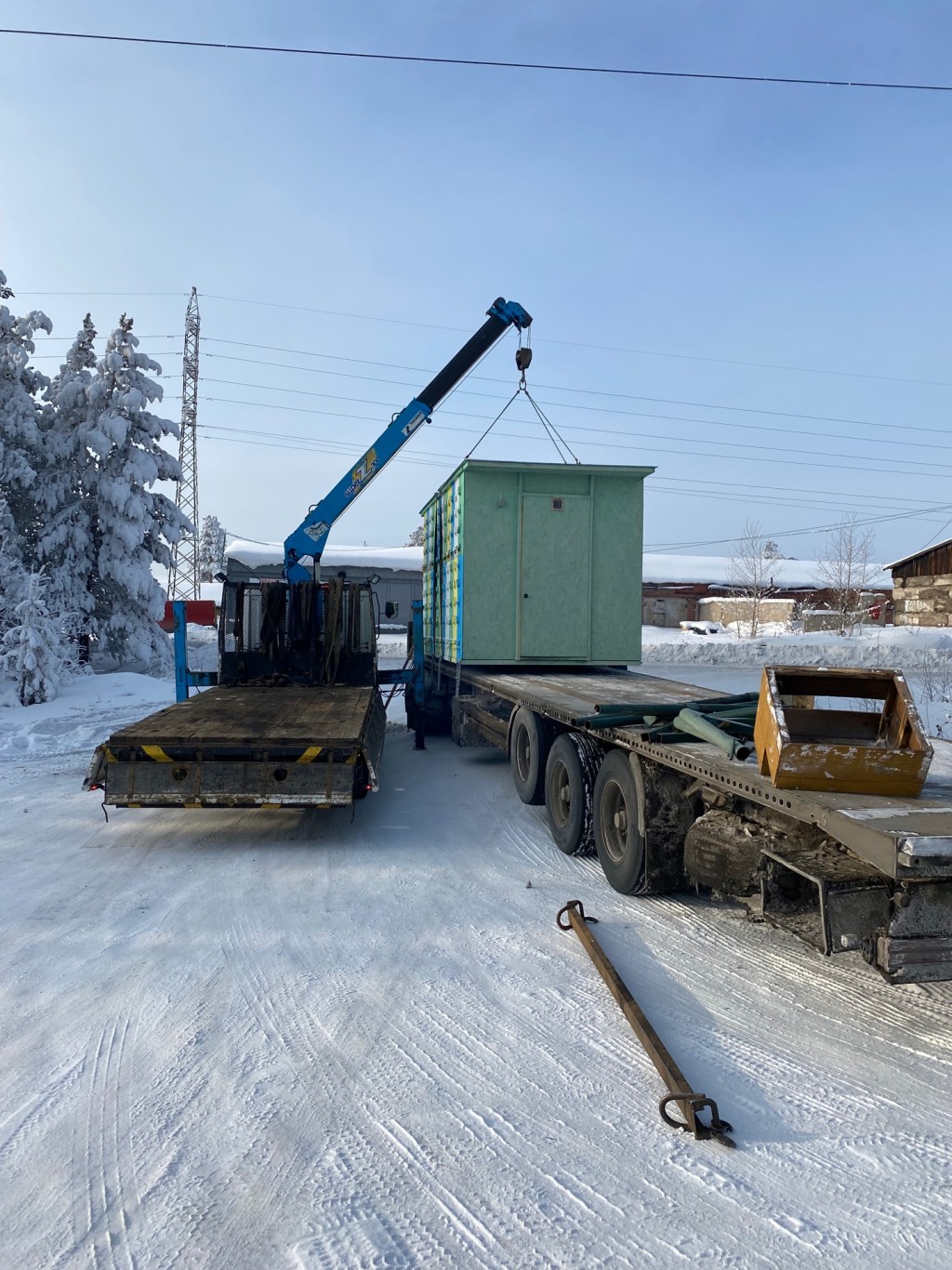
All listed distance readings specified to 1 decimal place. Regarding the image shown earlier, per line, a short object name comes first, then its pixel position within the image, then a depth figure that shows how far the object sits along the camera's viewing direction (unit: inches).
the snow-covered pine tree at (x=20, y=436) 775.7
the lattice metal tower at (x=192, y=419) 1332.4
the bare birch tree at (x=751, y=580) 1424.7
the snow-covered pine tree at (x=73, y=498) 800.3
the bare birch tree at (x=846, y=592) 1194.5
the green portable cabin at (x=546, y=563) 394.9
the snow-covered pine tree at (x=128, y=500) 808.3
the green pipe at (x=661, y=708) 232.8
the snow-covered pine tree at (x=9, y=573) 657.0
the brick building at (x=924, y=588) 1139.3
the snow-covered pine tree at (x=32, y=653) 584.1
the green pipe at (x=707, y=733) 184.2
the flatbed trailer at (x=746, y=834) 134.3
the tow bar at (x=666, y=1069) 118.5
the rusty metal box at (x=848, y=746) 152.4
